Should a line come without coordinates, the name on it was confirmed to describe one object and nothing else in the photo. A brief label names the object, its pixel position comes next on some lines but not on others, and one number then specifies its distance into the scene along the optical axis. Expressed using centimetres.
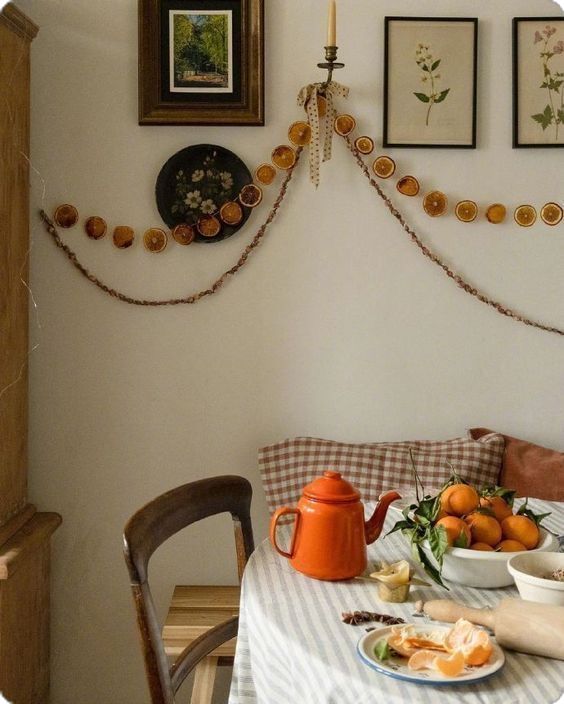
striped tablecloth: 114
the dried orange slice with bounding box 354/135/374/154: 254
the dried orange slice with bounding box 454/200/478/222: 255
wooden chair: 147
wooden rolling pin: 121
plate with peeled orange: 116
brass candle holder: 226
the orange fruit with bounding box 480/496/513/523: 154
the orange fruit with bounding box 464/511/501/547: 148
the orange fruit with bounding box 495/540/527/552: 148
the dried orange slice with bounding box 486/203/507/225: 255
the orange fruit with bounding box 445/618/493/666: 118
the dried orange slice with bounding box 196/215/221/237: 254
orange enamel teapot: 150
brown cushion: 239
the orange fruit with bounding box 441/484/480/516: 152
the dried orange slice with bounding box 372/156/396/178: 254
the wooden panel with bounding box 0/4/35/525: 229
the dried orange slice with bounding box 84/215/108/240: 254
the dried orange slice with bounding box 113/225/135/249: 255
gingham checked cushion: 244
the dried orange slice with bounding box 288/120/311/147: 252
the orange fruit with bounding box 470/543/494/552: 147
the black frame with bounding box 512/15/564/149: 254
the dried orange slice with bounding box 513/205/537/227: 256
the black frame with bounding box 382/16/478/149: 253
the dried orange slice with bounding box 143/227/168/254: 255
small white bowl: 132
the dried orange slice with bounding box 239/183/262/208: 254
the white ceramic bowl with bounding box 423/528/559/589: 144
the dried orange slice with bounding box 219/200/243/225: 254
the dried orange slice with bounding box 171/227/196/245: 254
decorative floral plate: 254
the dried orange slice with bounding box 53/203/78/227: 254
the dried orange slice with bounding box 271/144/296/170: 253
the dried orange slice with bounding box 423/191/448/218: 255
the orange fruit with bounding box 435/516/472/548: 146
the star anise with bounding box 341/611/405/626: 134
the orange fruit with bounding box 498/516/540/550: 150
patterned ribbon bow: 246
